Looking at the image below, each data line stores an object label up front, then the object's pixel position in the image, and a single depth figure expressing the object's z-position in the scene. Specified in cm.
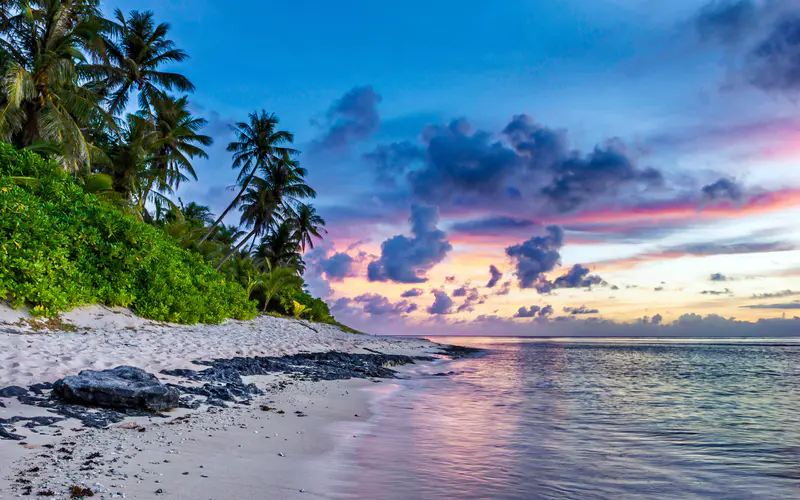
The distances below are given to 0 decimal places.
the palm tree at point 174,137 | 2900
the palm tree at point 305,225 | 4800
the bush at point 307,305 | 3556
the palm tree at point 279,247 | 4346
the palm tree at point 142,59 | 2861
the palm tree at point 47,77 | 1825
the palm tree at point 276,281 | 3278
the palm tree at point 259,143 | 3572
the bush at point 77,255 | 1100
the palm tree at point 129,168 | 2317
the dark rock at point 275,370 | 772
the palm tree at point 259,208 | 3778
